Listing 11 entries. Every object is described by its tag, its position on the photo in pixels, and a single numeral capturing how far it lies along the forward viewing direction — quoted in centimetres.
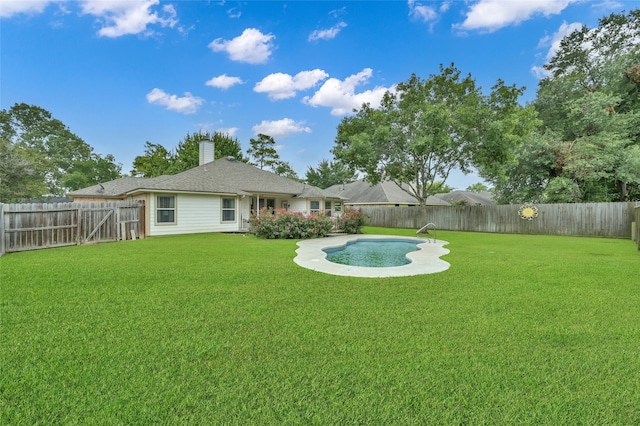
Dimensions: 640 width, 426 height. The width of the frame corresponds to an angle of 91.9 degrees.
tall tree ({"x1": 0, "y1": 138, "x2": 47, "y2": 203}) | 2278
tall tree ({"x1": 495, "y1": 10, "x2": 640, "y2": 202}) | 1711
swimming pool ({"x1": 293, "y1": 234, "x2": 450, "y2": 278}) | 618
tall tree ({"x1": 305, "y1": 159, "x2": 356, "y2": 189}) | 4369
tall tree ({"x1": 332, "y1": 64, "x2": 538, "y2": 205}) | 1517
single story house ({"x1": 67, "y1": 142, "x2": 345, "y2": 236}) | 1439
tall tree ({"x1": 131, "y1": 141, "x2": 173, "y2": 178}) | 3306
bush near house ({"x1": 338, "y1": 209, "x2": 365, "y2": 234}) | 1644
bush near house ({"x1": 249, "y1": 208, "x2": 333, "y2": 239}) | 1339
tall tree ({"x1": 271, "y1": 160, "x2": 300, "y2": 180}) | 3878
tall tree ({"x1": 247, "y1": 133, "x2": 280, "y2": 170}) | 3662
